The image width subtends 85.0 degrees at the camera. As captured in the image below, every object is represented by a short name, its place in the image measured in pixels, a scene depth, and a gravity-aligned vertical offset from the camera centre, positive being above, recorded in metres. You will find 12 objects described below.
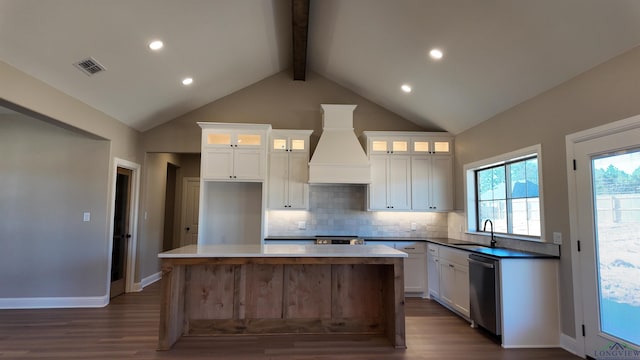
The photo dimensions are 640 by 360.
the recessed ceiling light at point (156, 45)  3.90 +1.84
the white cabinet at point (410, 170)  5.70 +0.65
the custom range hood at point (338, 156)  5.42 +0.83
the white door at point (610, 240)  2.74 -0.24
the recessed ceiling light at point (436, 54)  4.00 +1.81
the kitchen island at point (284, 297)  3.68 -0.94
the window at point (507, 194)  3.95 +0.22
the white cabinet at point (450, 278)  4.25 -0.89
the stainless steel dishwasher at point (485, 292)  3.53 -0.87
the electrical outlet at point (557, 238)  3.42 -0.27
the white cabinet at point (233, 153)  5.43 +0.86
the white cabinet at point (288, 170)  5.62 +0.63
